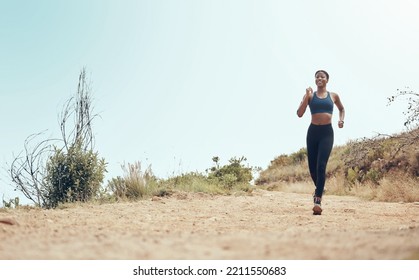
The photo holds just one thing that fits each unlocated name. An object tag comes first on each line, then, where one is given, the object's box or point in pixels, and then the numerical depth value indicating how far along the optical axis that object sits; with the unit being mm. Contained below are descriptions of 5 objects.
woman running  7664
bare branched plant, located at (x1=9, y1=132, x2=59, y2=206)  10327
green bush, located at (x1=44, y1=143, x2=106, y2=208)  10008
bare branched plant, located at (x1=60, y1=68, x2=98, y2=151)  10586
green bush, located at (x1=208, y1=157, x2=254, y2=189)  14522
